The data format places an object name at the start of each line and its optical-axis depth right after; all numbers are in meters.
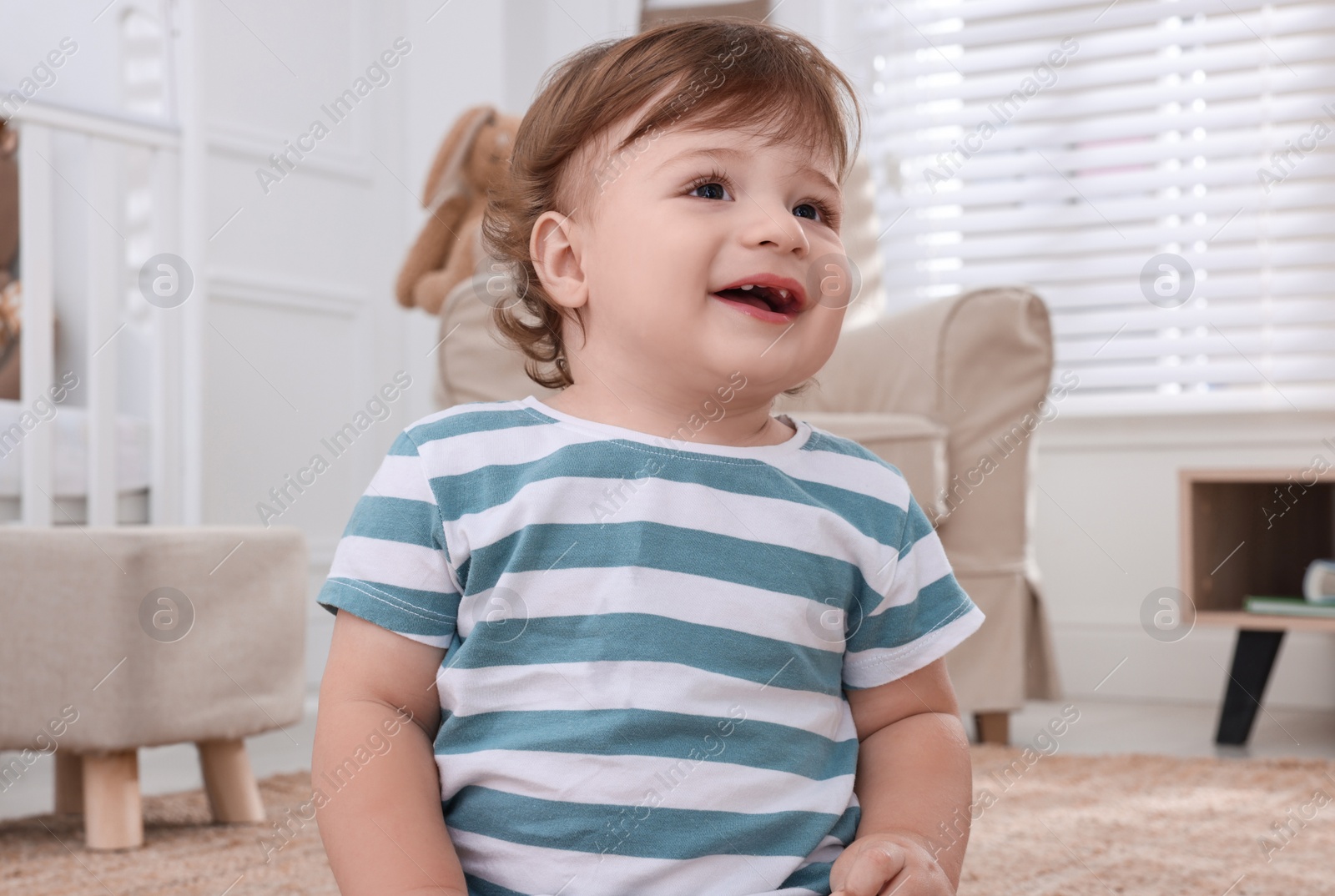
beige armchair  1.60
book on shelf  1.73
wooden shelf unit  1.82
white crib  1.70
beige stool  1.11
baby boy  0.55
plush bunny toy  1.94
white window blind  2.37
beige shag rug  0.98
